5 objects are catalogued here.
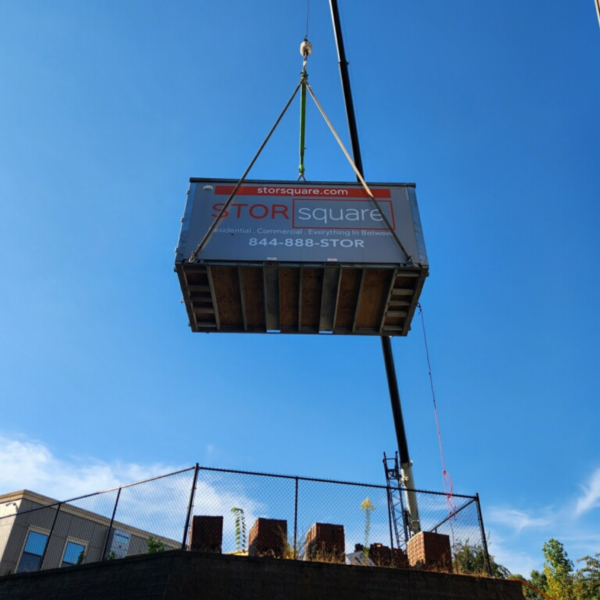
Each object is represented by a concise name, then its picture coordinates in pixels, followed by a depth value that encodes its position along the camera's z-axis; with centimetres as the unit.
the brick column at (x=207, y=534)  936
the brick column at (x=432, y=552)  992
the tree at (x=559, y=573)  3747
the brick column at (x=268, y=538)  959
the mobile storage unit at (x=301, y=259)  1079
